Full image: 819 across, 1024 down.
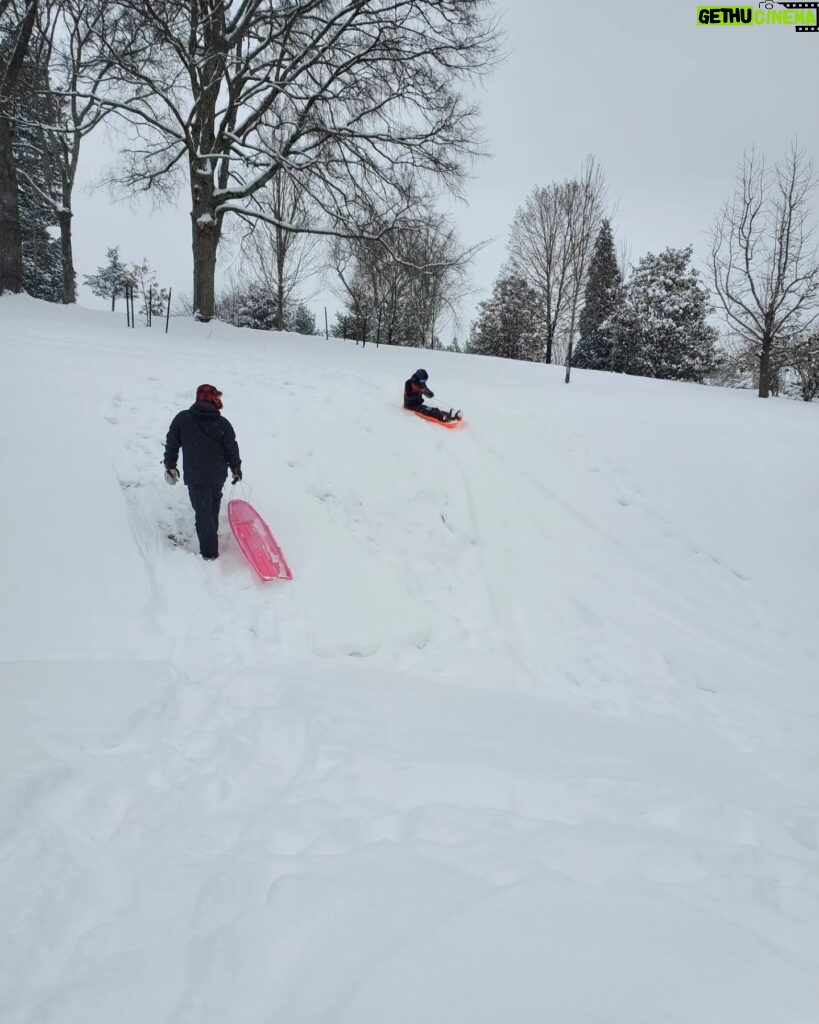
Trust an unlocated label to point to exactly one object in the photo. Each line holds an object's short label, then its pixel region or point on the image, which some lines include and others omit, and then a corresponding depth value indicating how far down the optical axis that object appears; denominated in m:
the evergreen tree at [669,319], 24.55
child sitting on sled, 8.65
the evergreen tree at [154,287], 29.61
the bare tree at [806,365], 19.70
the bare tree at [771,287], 17.22
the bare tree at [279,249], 19.28
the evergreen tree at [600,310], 27.45
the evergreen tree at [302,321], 35.69
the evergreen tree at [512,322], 29.83
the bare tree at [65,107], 12.12
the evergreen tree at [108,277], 43.56
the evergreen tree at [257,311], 31.38
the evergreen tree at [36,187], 14.16
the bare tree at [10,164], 12.24
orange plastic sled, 8.51
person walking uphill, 4.94
